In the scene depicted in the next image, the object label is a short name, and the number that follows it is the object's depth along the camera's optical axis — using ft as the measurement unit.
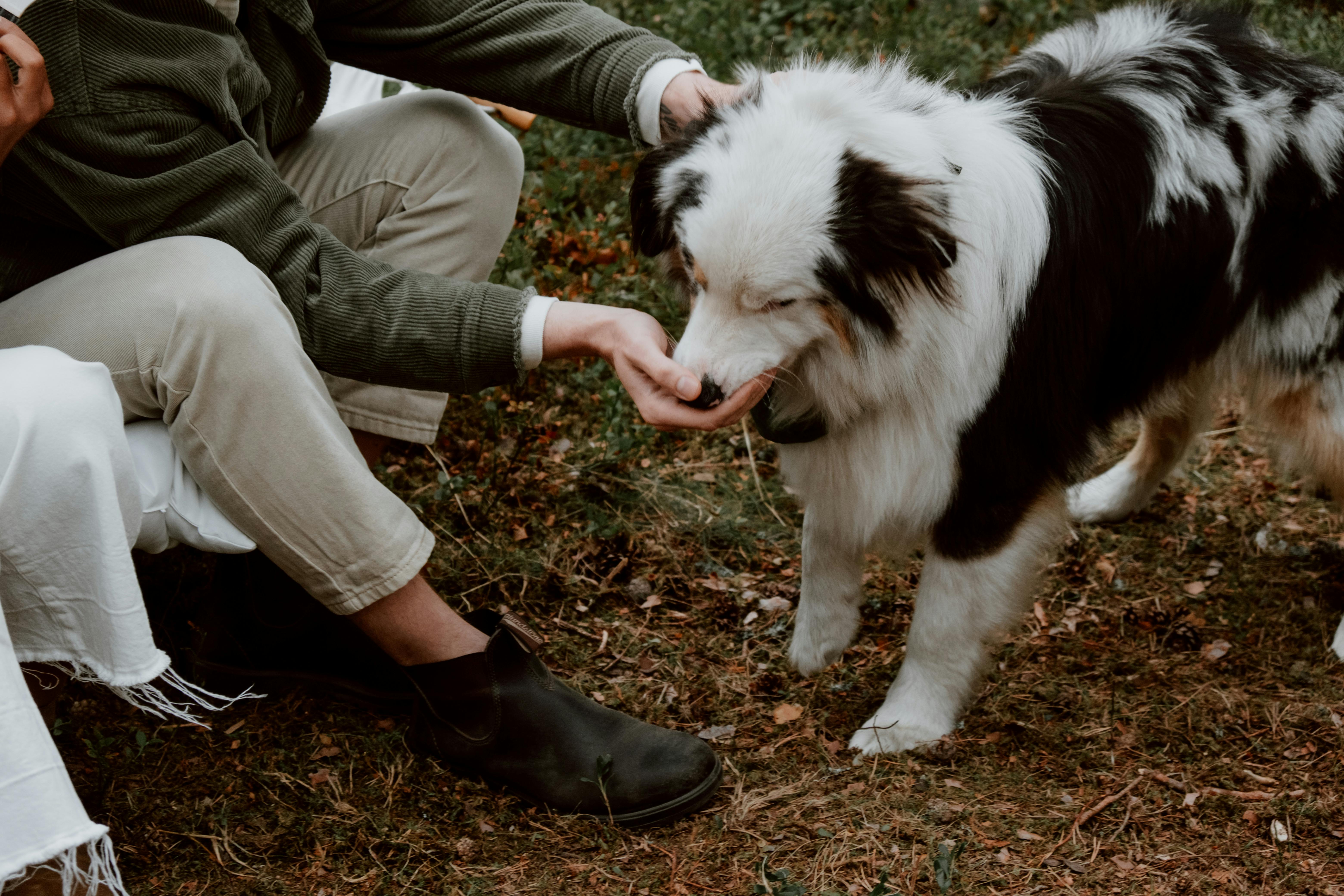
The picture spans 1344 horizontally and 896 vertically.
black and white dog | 6.31
